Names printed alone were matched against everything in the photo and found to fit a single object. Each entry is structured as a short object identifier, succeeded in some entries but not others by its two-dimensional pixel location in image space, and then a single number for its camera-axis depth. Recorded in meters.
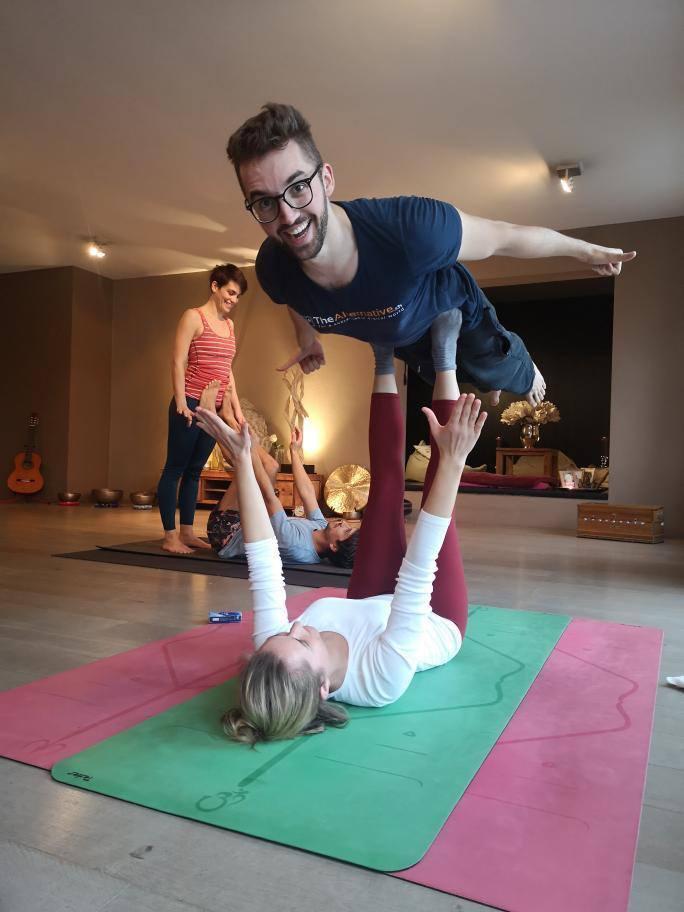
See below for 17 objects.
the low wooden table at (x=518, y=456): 7.64
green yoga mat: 1.11
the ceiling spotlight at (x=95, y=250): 7.02
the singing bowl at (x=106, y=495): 7.61
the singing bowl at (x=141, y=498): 7.46
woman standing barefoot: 3.99
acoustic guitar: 7.85
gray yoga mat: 3.36
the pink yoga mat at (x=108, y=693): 1.44
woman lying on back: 1.38
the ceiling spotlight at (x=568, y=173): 4.87
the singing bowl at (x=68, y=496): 7.64
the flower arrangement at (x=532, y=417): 7.89
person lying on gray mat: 3.59
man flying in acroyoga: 1.52
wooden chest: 5.18
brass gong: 6.67
